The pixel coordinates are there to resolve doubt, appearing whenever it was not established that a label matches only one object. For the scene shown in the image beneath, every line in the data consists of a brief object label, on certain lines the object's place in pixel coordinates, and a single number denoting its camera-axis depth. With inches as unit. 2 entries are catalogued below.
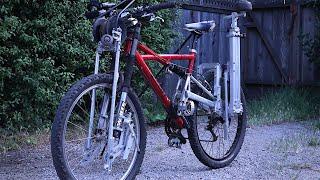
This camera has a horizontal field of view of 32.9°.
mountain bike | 153.3
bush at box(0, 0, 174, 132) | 223.9
